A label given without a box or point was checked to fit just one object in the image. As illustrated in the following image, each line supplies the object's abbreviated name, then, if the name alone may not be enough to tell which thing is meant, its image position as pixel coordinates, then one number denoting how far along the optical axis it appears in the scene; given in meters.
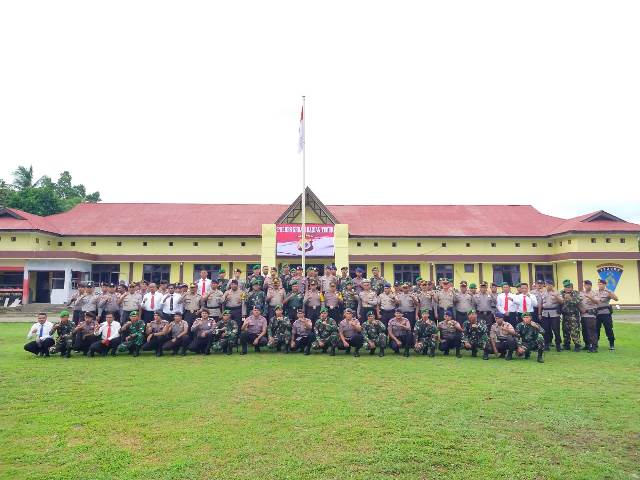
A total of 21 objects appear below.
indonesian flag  15.35
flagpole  15.39
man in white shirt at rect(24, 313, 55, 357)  9.84
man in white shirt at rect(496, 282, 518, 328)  10.86
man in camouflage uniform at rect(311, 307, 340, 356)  10.04
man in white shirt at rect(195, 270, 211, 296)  11.82
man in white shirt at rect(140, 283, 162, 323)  11.30
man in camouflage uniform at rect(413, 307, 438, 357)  9.94
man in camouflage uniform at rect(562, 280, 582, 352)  10.98
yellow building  28.00
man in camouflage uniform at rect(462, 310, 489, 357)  9.89
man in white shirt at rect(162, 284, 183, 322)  11.20
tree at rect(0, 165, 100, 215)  40.72
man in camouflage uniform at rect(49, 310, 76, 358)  9.91
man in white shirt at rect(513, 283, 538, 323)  10.78
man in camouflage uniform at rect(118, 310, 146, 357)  10.14
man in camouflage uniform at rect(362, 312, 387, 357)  9.96
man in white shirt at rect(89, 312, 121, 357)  9.97
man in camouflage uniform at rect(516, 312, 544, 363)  9.42
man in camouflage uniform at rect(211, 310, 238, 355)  10.23
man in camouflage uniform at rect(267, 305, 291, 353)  10.31
